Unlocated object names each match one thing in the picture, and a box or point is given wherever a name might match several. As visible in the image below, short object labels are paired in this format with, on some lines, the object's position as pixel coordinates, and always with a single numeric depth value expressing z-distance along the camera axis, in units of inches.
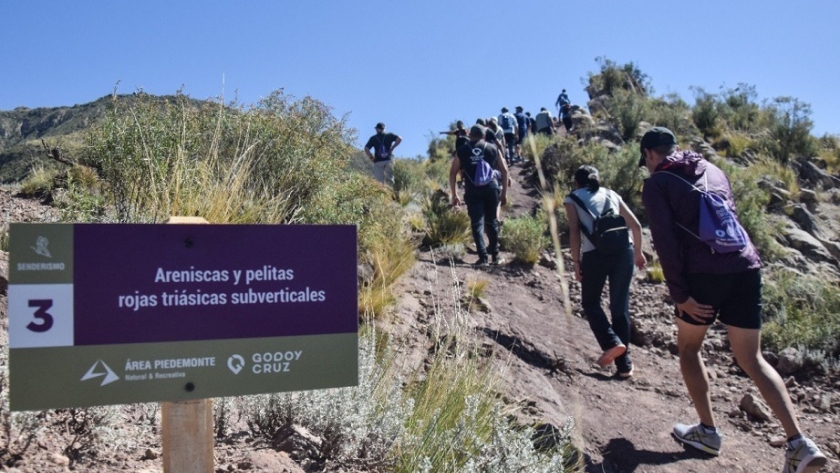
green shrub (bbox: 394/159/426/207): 492.7
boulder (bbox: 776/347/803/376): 261.6
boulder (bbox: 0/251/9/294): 176.9
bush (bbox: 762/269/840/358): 275.7
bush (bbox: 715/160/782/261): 435.0
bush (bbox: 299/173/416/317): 242.1
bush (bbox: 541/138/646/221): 506.9
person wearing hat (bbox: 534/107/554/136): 859.4
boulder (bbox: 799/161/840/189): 657.0
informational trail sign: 81.0
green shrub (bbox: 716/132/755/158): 744.8
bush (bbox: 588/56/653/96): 1170.0
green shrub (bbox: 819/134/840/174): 719.1
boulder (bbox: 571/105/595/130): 798.9
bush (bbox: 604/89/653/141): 787.9
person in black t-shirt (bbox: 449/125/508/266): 332.8
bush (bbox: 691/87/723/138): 835.0
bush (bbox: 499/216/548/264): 367.6
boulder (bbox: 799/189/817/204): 581.9
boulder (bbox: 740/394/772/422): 212.2
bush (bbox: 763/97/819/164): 714.2
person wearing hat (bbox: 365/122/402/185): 474.0
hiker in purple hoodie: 152.6
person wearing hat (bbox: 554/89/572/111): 1066.7
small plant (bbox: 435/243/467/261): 361.1
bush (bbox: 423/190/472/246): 388.5
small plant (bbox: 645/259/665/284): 373.6
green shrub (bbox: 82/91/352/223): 195.3
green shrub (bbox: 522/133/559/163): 703.4
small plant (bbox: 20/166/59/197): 363.9
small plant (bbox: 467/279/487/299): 285.3
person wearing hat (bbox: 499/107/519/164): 708.7
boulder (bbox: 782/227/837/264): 474.0
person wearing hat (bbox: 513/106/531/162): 839.7
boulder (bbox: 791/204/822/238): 521.0
